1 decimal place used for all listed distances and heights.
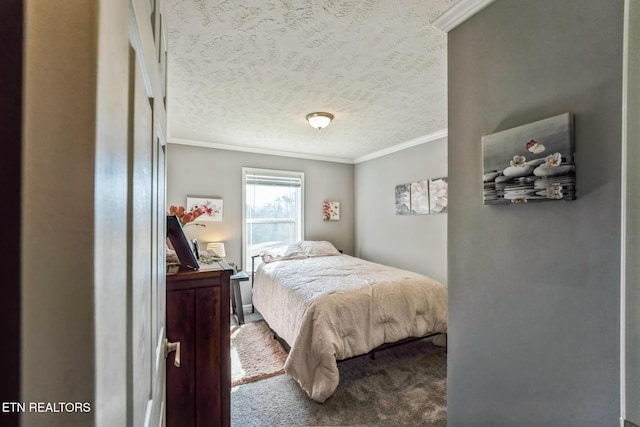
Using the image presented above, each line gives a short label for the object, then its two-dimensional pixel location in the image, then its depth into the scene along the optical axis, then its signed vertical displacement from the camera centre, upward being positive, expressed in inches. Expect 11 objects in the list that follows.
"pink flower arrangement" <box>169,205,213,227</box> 61.2 +1.1
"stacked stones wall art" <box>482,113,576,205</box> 39.6 +8.2
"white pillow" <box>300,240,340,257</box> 165.0 -17.8
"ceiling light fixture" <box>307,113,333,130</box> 111.0 +38.7
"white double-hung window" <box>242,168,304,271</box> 167.3 +5.7
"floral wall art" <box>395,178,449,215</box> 136.1 +10.4
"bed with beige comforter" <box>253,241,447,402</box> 85.7 -32.3
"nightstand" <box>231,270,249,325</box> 140.0 -38.0
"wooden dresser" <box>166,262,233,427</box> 47.1 -22.1
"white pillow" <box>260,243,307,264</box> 157.9 -19.7
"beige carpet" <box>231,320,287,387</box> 97.0 -52.5
